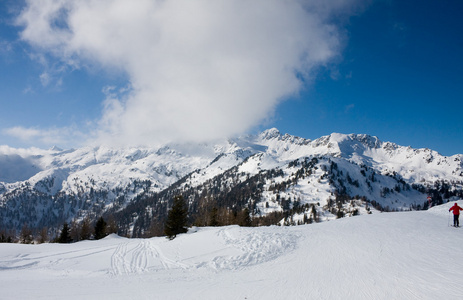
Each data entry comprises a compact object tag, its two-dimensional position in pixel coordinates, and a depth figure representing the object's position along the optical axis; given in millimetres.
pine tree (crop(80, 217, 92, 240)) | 61906
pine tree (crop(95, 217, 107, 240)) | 54966
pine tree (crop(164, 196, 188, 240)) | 31411
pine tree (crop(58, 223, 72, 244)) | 50781
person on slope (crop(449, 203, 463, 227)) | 18903
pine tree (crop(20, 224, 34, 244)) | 64512
